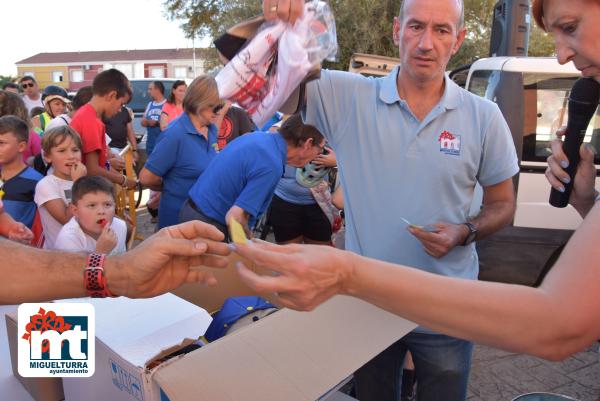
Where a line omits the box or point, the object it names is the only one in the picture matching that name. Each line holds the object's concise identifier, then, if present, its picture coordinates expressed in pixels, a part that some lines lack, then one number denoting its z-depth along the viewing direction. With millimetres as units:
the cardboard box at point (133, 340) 1219
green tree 15274
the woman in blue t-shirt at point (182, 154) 3318
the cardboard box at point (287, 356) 1127
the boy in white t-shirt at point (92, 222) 2717
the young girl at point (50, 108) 6348
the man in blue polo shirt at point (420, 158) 1780
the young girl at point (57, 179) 3027
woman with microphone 896
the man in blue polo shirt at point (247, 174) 2609
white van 3900
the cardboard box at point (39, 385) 1590
